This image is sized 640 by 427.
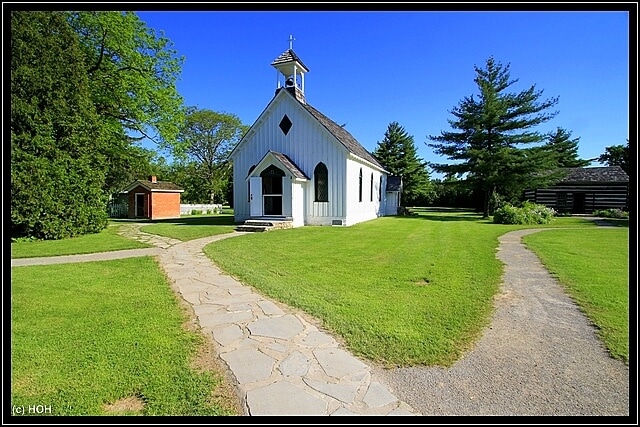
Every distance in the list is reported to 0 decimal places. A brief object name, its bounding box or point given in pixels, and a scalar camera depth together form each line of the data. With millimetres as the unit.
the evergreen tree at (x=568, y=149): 41594
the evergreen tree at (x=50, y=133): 10375
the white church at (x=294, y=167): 16422
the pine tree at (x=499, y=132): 23844
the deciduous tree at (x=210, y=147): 44156
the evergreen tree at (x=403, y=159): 40000
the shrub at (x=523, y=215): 19117
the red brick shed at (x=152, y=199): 26484
